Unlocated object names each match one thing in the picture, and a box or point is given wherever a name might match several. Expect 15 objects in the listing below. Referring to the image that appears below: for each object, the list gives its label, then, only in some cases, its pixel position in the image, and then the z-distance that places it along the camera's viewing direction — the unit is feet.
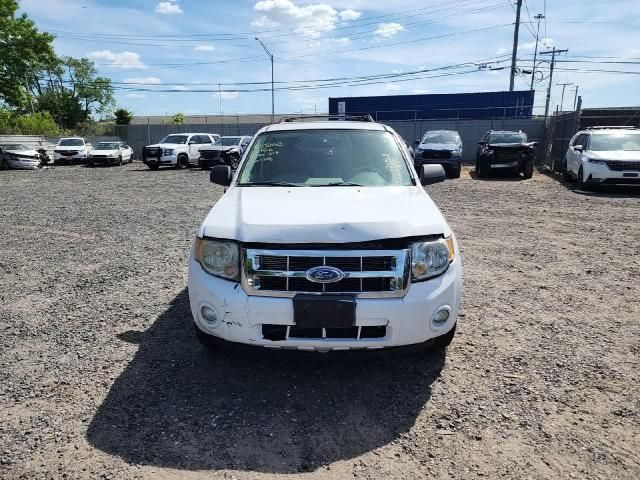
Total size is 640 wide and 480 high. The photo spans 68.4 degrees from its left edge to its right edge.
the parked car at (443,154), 58.23
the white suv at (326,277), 9.16
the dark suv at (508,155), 54.65
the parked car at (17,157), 80.02
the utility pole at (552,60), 151.94
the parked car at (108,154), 88.28
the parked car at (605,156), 39.37
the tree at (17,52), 130.00
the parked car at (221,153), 70.18
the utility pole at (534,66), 153.60
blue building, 129.18
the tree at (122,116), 167.32
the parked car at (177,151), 76.23
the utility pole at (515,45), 124.06
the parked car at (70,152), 92.32
